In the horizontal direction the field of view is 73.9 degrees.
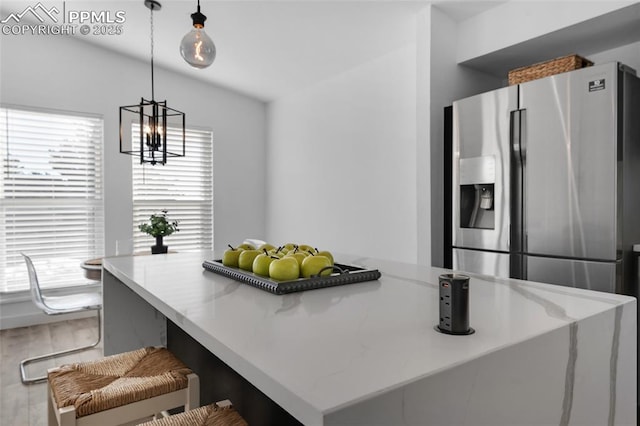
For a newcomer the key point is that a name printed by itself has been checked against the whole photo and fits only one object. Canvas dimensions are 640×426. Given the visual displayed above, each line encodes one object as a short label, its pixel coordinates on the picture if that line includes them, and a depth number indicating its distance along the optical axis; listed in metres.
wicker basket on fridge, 2.39
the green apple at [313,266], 1.40
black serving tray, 1.29
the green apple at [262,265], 1.46
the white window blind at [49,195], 4.18
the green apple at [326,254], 1.58
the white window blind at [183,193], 4.90
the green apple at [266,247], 1.76
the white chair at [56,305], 3.19
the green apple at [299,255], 1.44
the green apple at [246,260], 1.59
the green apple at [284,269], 1.34
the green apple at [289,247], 1.77
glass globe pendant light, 2.28
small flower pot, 3.85
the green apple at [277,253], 1.59
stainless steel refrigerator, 2.19
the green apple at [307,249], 1.68
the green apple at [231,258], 1.69
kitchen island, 0.65
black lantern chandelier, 3.01
